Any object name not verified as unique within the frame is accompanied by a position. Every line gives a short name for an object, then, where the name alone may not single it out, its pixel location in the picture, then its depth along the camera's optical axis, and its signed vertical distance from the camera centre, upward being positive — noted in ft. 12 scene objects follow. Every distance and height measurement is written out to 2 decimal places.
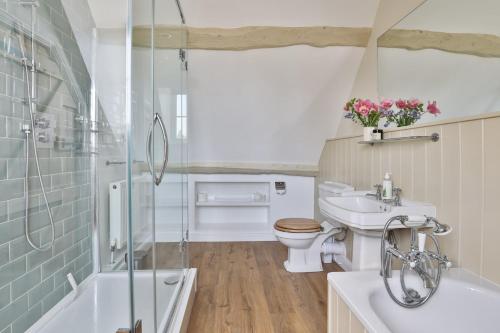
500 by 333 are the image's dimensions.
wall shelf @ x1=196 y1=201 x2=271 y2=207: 11.43 -1.55
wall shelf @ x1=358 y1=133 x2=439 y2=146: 5.20 +0.50
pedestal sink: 5.38 -1.00
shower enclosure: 4.27 +0.00
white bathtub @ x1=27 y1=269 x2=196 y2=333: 4.38 -2.57
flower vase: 6.86 +0.73
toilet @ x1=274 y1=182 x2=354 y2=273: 8.14 -2.13
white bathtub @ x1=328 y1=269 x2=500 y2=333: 3.80 -1.89
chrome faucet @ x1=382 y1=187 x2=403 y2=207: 5.98 -0.71
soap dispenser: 6.16 -0.50
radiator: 6.66 -1.07
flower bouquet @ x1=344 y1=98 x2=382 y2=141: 6.89 +1.18
